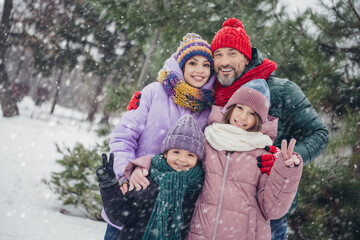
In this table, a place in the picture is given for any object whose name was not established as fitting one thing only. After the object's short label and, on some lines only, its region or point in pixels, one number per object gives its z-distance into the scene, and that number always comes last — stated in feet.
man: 6.31
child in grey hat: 5.38
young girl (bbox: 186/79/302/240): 5.21
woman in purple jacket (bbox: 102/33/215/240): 6.46
